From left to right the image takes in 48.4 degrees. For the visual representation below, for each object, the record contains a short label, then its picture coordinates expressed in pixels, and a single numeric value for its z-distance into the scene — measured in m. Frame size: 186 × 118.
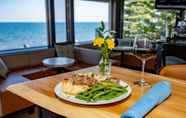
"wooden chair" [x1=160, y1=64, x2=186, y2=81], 1.69
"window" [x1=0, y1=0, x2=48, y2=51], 4.28
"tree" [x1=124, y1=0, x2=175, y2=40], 5.18
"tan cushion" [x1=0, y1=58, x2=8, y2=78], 3.13
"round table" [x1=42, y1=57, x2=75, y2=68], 3.12
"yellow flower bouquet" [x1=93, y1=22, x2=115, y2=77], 1.41
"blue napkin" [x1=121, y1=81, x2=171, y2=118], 0.96
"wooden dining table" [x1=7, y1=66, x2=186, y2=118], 1.06
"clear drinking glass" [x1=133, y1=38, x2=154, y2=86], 1.49
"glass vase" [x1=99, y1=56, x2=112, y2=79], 1.50
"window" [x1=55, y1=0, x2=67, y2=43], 4.45
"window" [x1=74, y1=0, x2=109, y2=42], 5.14
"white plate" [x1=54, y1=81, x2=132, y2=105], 1.12
